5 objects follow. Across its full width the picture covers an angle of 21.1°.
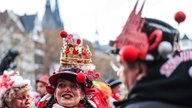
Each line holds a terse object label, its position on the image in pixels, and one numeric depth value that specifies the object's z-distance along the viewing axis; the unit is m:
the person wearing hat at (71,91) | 5.13
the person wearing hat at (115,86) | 9.32
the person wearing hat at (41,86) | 9.25
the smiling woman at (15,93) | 5.27
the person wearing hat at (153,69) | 2.71
